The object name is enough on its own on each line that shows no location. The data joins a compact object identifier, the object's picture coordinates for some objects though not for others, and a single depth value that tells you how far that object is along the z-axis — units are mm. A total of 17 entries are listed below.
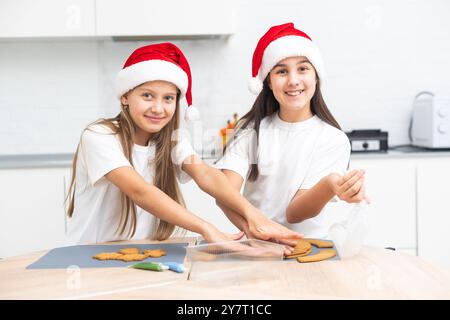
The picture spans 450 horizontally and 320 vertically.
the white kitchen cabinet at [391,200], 2977
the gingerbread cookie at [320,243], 1472
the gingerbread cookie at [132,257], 1346
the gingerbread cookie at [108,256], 1370
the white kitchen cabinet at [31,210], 2908
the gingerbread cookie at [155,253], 1390
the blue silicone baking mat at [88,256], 1326
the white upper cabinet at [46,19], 3037
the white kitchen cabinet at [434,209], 2979
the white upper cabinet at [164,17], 3051
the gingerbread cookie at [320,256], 1329
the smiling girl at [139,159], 1708
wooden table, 1096
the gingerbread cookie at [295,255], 1364
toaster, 3084
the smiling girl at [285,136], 1924
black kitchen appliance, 3111
